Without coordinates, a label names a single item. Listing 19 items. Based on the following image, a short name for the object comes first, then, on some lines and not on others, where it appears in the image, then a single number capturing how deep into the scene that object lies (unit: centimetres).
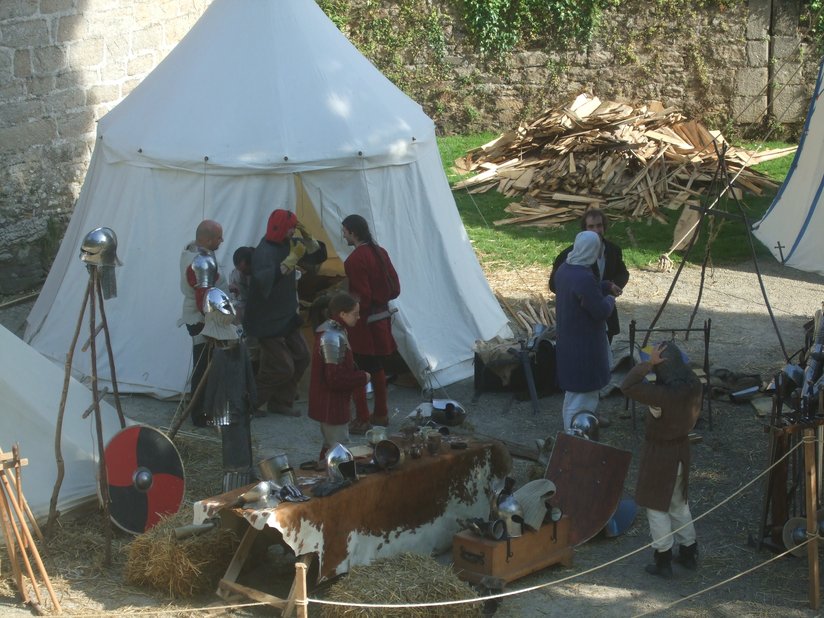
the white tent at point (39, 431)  1177
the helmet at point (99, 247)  1124
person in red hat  1438
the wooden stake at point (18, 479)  989
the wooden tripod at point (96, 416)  1098
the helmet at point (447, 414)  1305
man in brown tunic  1045
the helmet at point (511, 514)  1038
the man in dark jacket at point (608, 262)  1417
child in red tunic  1214
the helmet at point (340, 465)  1028
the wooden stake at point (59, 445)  1134
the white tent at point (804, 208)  2114
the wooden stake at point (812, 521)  1002
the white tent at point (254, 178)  1572
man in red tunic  1446
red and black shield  1153
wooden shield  1154
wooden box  1029
